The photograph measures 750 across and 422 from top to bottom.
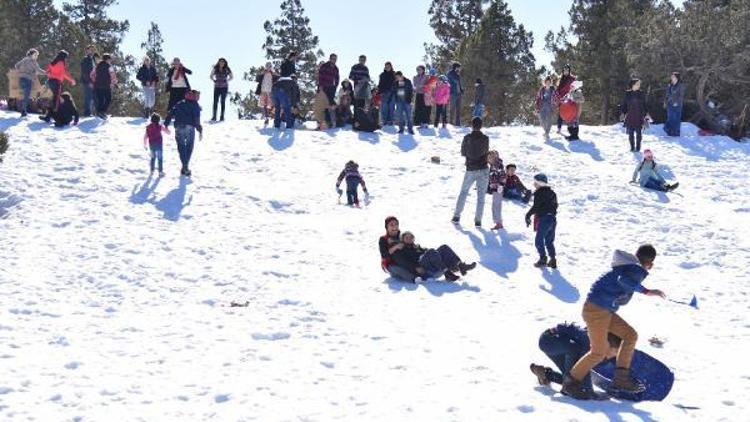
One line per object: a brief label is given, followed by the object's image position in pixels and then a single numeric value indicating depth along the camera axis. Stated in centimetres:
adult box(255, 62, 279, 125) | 2453
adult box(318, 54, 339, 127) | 2425
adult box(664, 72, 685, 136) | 2469
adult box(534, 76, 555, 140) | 2398
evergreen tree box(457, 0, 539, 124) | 3947
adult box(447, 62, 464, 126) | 2555
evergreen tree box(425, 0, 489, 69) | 4734
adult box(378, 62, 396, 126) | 2430
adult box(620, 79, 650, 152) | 2292
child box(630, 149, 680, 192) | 1986
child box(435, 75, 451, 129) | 2533
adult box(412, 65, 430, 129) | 2534
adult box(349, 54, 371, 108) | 2466
